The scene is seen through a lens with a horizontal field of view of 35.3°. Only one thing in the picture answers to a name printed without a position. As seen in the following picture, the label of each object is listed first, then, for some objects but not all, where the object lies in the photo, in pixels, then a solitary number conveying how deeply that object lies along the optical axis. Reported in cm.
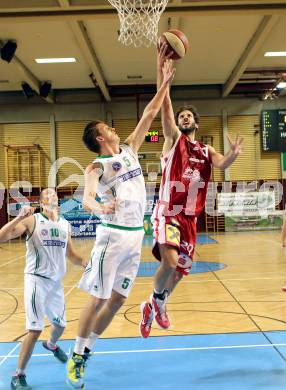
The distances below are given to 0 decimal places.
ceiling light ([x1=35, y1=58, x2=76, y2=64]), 1596
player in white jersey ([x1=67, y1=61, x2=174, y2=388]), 361
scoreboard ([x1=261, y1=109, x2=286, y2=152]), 1994
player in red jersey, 431
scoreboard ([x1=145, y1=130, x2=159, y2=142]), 1842
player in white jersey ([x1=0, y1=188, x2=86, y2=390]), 385
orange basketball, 412
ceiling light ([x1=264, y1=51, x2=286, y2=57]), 1630
